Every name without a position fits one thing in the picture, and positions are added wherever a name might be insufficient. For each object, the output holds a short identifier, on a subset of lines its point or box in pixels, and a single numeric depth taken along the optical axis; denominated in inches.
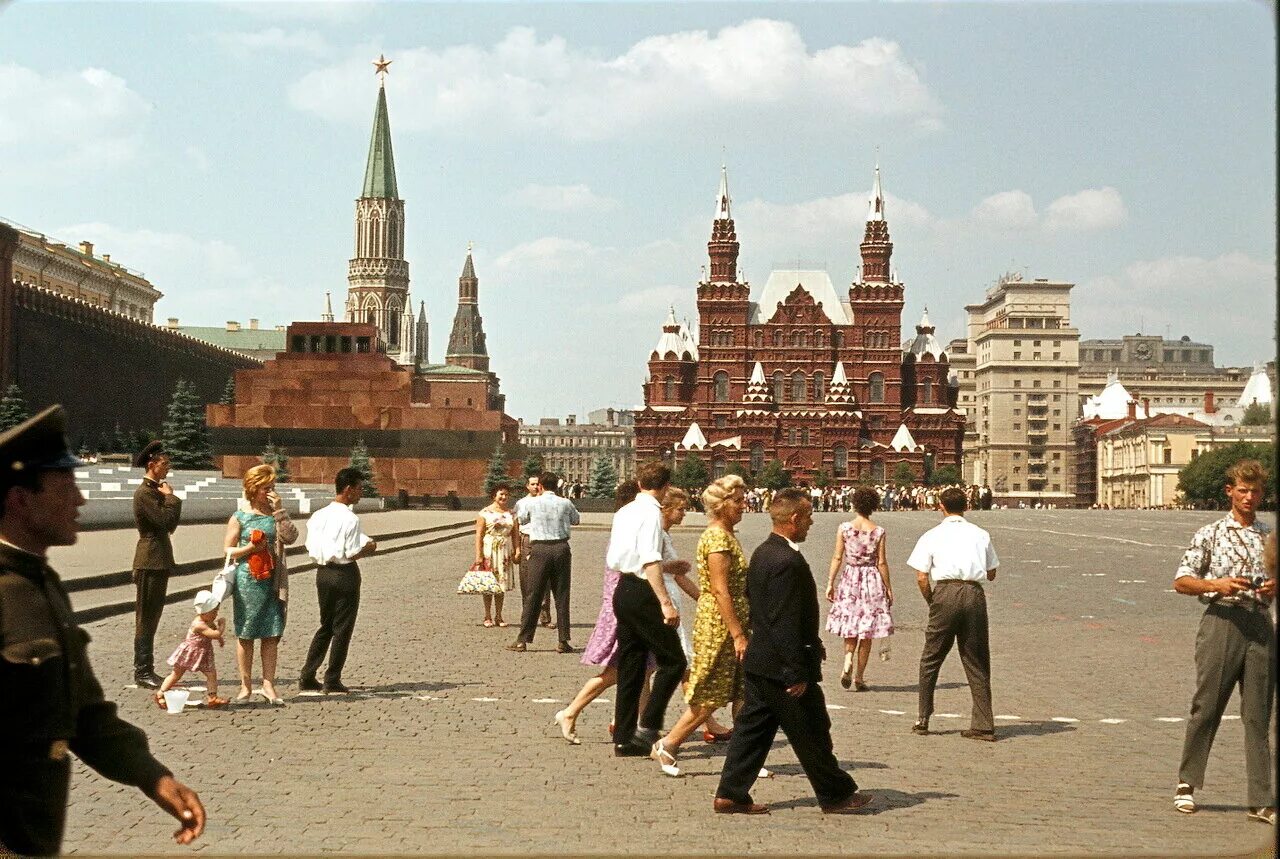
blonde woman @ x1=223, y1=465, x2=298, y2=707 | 418.6
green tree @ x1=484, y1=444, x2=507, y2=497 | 3048.7
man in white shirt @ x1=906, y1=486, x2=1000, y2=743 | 382.3
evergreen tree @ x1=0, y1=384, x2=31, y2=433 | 2185.0
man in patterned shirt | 280.7
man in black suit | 285.3
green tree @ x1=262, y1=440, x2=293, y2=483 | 2716.5
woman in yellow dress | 320.5
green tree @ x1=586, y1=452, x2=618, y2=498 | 4057.6
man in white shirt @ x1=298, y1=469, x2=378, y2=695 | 434.0
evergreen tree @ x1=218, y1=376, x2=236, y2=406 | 3250.5
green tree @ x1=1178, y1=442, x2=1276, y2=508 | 4023.1
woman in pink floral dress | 471.2
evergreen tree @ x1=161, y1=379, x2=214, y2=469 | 2667.3
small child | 409.1
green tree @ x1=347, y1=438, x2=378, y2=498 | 2773.1
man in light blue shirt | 573.3
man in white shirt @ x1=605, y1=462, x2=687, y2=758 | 350.0
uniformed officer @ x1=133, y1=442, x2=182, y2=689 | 437.1
